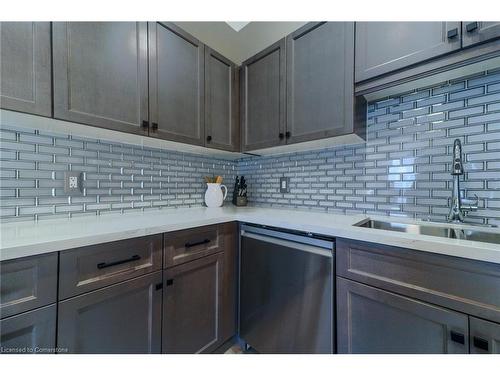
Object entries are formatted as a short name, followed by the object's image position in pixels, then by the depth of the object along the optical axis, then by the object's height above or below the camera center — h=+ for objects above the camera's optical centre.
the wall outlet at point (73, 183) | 1.21 +0.01
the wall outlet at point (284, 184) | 1.84 +0.00
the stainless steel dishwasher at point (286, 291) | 1.04 -0.58
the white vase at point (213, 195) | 1.88 -0.09
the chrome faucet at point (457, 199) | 1.07 -0.07
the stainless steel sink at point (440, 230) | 1.00 -0.24
